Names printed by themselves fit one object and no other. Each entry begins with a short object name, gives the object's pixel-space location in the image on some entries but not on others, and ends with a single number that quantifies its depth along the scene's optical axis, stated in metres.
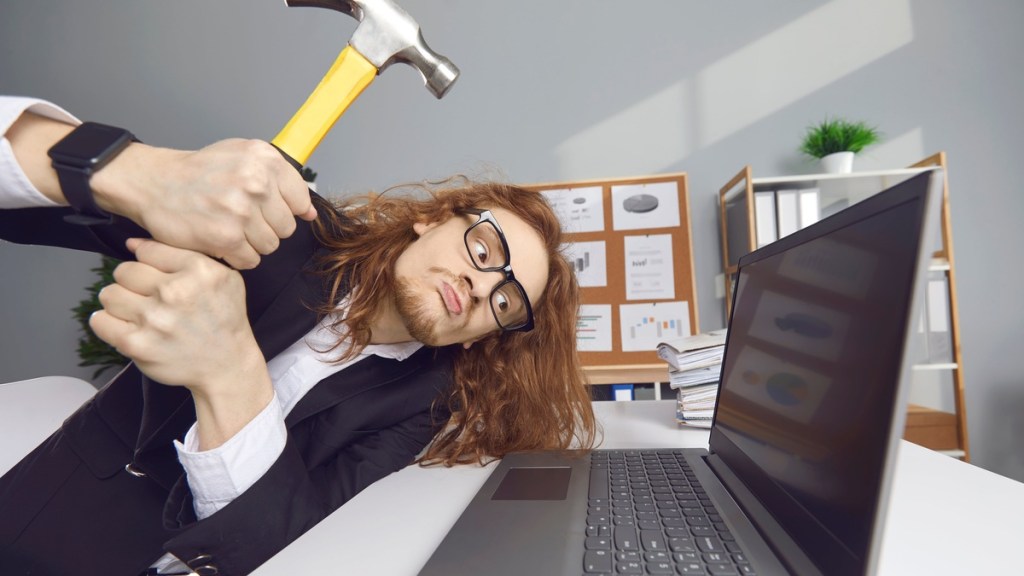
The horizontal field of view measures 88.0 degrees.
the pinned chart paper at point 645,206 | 2.45
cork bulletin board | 2.41
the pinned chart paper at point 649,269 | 2.43
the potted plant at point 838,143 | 2.15
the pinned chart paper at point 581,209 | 2.49
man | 0.52
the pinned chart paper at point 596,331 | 2.44
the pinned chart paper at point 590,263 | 2.48
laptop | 0.37
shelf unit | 2.00
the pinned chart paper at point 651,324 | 2.39
